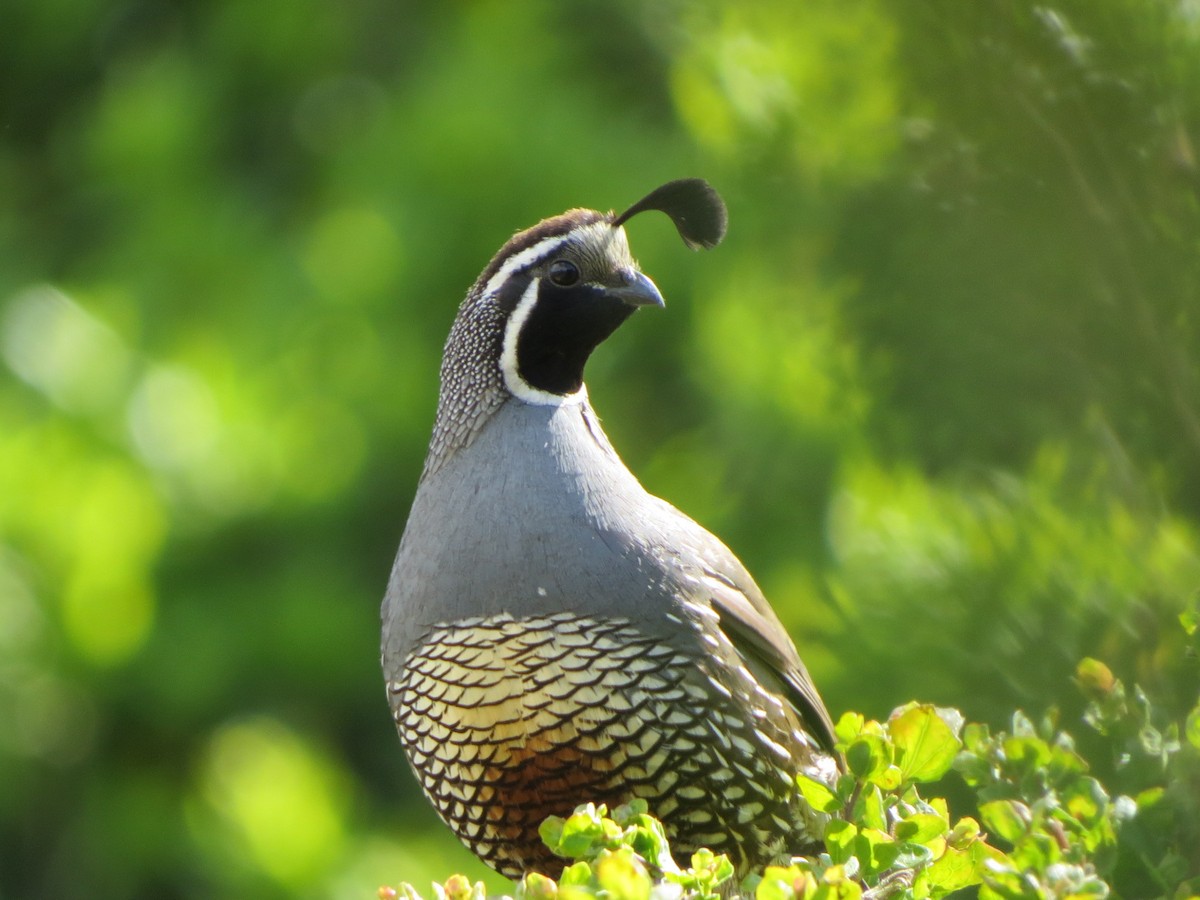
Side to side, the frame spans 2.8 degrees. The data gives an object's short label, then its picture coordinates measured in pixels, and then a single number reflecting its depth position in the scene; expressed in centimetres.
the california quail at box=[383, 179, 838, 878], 501
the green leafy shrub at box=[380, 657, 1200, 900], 487
